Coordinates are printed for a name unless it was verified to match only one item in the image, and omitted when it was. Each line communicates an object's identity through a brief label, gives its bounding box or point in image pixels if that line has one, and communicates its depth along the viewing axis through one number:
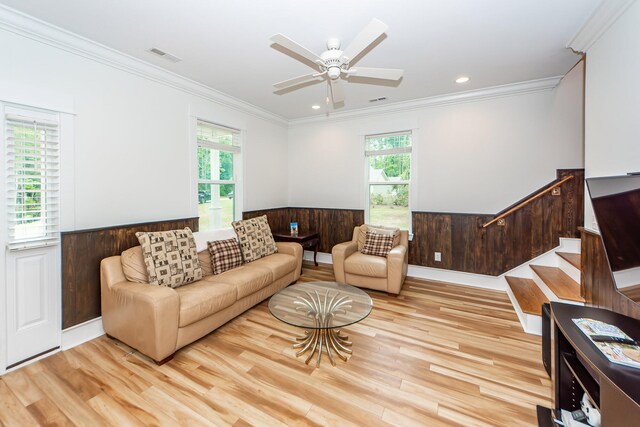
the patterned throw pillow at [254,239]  3.44
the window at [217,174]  3.65
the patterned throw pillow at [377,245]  3.70
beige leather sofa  2.06
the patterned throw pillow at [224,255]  3.04
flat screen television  1.38
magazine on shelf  1.14
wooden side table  4.33
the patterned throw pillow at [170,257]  2.43
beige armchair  3.37
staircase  2.53
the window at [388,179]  4.35
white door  2.05
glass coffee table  2.08
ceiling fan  1.79
